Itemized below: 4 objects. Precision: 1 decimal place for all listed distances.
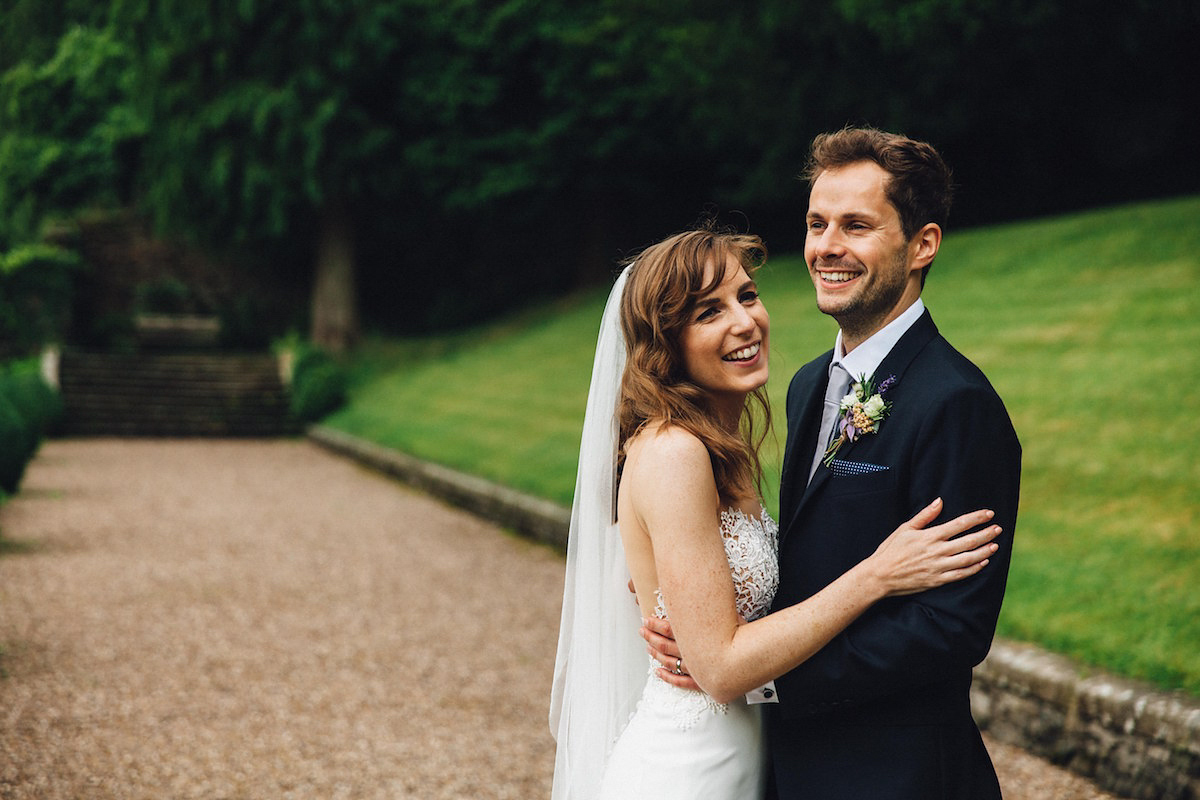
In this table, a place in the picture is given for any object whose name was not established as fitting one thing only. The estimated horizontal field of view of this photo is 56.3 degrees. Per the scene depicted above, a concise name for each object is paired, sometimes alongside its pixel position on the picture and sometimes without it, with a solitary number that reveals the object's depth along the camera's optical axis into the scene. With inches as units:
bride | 79.7
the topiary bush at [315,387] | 832.9
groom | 76.2
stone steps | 800.9
